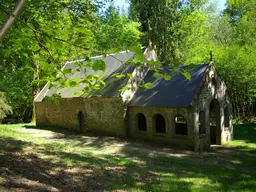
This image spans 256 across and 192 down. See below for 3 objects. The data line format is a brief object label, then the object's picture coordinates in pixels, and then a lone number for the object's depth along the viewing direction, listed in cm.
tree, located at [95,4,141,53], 3746
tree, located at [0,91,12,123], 1891
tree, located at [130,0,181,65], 3416
